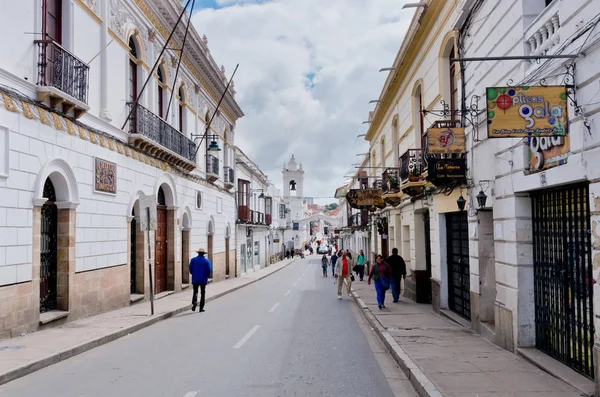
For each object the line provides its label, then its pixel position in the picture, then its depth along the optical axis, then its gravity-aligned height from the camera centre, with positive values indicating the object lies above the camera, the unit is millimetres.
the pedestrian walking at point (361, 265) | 27050 -2029
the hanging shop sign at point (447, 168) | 10566 +1049
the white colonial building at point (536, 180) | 6008 +555
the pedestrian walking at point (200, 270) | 14516 -1178
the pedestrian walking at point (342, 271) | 19031 -1629
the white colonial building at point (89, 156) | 9766 +1680
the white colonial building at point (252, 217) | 35188 +550
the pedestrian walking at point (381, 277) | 14859 -1459
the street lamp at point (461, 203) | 10688 +386
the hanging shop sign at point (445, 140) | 10336 +1563
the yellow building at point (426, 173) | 12023 +1295
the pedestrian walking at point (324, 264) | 33188 -2428
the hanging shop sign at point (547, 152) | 6516 +879
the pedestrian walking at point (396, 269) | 16125 -1332
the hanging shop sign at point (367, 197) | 19938 +962
